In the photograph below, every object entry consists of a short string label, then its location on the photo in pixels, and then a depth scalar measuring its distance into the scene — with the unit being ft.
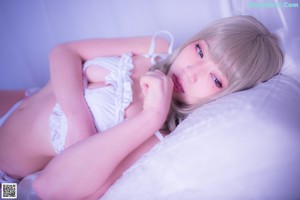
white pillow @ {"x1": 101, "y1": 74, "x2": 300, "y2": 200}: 2.06
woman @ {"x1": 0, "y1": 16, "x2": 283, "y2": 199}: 2.44
